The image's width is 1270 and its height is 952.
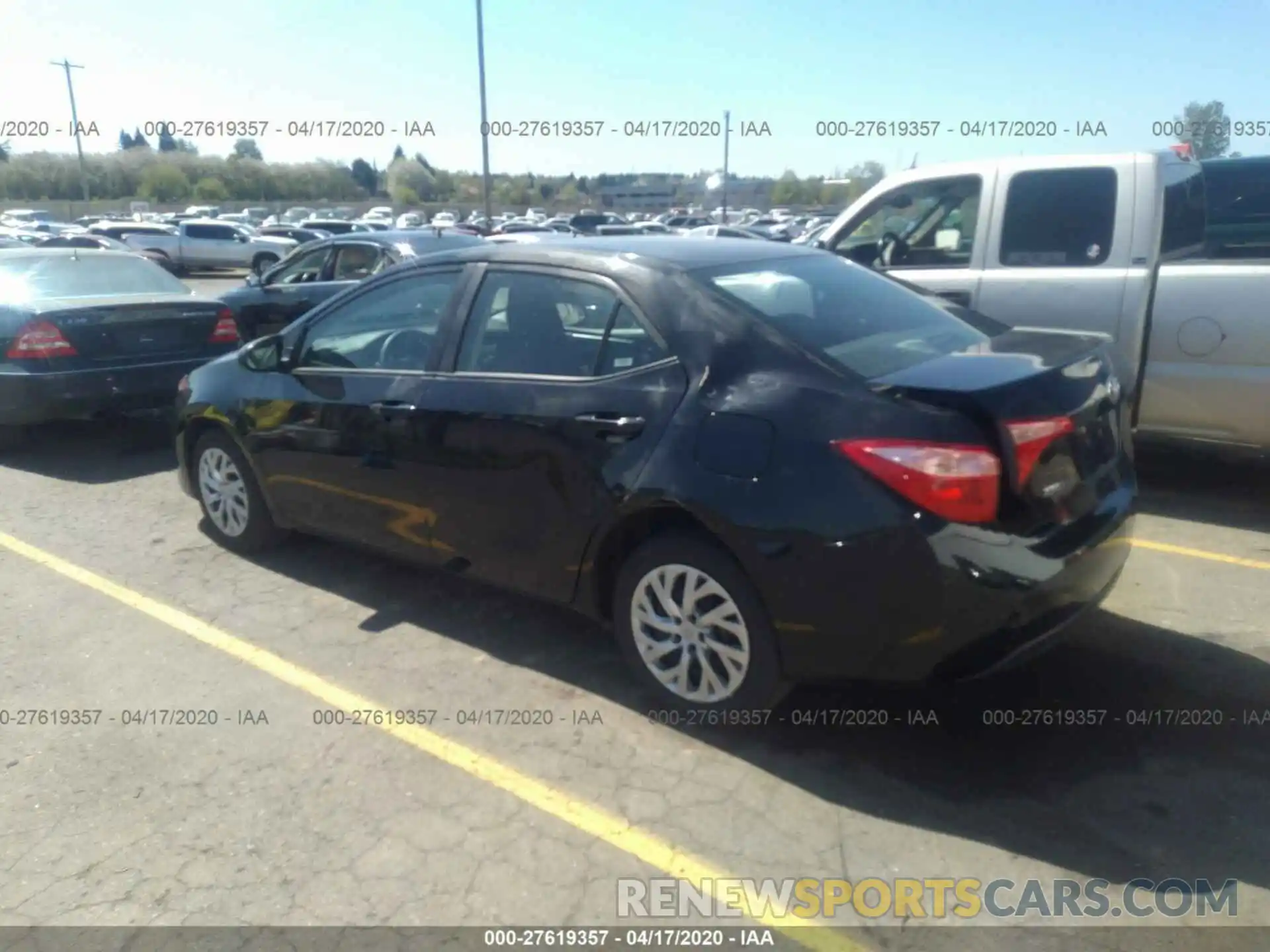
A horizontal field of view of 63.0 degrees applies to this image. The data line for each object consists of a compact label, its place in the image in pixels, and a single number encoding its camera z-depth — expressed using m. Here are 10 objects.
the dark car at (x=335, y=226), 33.84
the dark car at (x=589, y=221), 38.34
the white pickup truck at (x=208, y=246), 31.50
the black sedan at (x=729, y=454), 3.03
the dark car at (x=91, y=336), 7.19
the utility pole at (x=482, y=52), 24.77
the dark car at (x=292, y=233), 31.87
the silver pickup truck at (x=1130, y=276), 5.45
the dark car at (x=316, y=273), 9.90
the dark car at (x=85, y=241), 23.89
